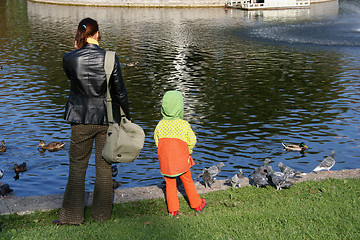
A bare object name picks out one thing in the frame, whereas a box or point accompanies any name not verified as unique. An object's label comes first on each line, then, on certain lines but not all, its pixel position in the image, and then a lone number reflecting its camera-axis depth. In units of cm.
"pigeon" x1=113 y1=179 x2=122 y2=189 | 988
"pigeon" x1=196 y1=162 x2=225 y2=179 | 900
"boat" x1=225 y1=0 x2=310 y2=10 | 7244
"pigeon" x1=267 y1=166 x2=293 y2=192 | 831
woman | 667
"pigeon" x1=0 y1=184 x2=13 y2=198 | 866
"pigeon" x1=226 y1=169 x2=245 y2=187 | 860
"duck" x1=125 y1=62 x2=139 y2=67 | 2718
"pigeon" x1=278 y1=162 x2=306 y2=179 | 873
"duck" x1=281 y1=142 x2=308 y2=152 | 1346
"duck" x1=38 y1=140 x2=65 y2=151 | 1382
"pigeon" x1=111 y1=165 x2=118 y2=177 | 1101
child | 735
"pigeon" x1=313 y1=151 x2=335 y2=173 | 1027
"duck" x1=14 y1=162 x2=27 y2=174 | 1218
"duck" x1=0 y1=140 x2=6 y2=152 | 1357
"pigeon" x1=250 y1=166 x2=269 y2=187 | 849
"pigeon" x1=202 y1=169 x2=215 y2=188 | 866
